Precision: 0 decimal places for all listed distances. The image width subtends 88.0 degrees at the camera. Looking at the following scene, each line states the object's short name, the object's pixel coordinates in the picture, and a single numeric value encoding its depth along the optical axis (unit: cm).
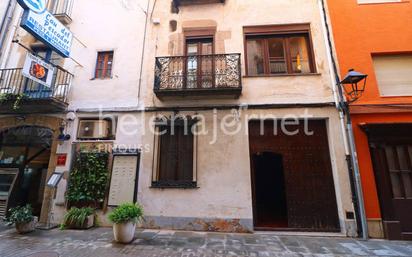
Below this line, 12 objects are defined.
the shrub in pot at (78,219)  629
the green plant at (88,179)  677
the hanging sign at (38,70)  612
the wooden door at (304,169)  622
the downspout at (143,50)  760
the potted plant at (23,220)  574
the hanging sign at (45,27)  557
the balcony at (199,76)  683
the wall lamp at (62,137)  721
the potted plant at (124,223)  509
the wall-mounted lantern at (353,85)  564
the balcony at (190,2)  810
